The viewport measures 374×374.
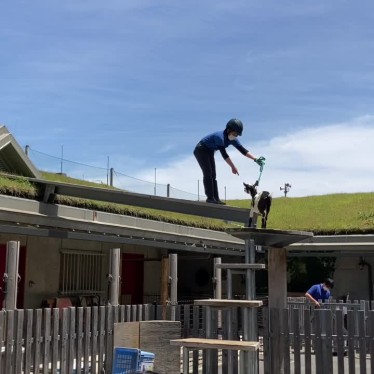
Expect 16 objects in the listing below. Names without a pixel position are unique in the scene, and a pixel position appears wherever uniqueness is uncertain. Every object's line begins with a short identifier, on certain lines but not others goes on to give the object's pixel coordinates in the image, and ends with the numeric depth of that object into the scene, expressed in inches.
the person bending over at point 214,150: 298.2
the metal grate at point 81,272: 572.7
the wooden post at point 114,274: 382.4
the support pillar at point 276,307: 286.0
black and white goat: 269.1
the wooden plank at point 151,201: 305.1
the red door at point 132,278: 663.1
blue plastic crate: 265.9
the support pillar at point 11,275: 295.1
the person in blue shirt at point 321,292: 472.7
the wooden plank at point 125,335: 294.2
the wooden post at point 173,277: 429.1
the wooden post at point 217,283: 465.7
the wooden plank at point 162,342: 295.1
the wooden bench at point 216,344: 240.2
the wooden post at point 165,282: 494.3
